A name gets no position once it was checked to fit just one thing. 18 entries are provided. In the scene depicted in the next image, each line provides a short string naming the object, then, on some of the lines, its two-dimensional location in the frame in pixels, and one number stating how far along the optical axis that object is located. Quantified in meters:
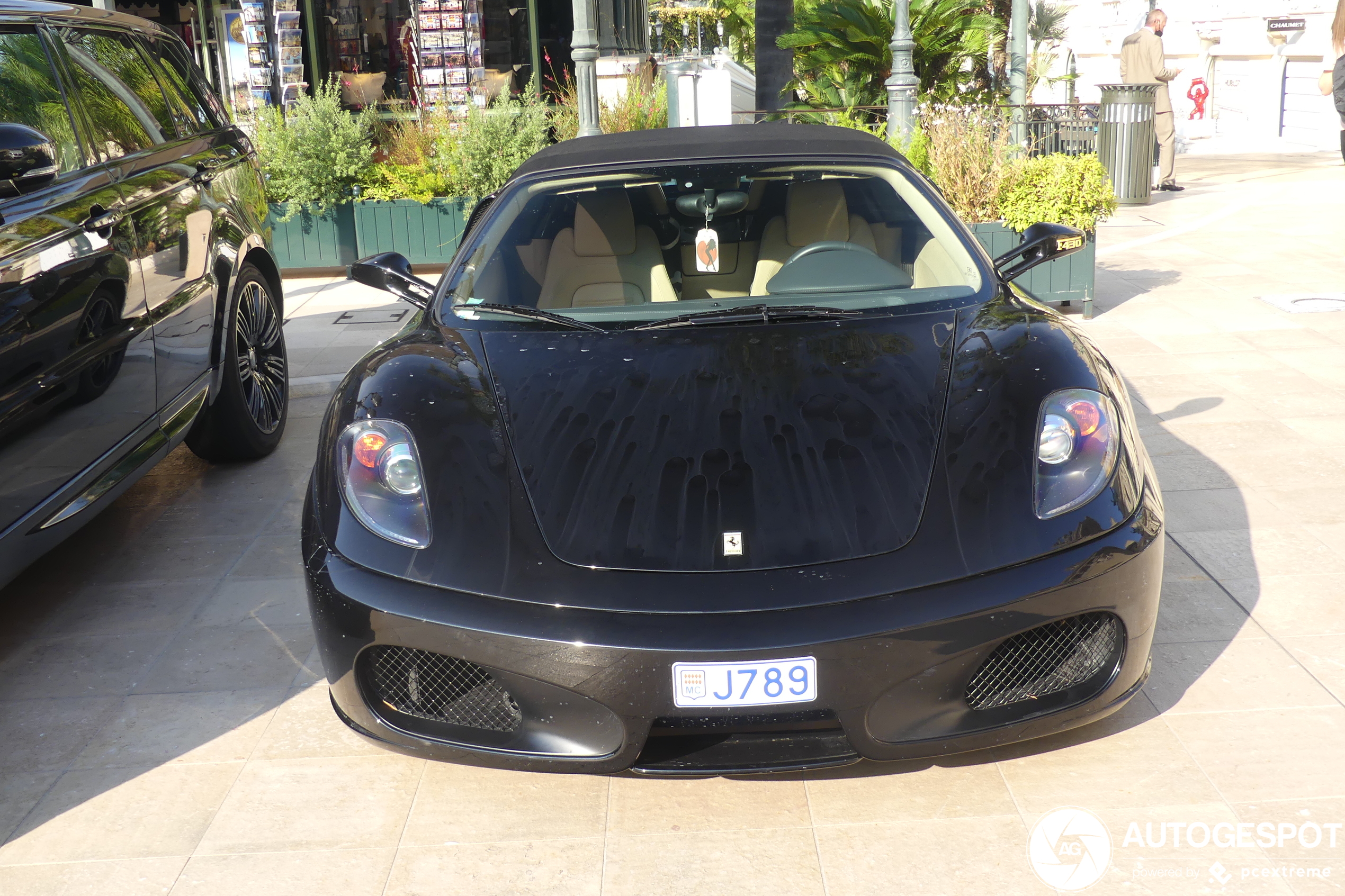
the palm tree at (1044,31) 29.08
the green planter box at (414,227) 9.80
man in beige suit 13.03
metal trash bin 11.74
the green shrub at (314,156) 9.68
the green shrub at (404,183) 9.81
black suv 3.48
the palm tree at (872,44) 12.20
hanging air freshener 4.02
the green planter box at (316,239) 9.89
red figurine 25.78
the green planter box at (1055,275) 7.57
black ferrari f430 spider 2.41
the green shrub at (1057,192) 7.36
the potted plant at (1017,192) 7.38
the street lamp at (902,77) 9.44
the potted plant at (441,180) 9.66
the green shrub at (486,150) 9.62
